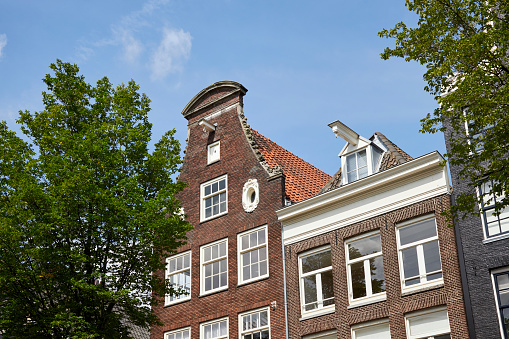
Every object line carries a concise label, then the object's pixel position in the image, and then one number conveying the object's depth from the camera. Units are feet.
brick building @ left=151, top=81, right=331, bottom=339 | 81.61
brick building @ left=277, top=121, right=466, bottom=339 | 66.95
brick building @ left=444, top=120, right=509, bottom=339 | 60.80
